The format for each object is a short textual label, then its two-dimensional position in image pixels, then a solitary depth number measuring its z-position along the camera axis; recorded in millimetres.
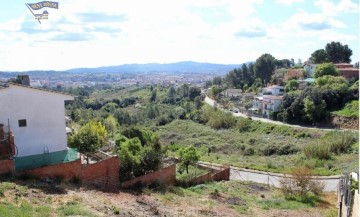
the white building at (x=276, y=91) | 74725
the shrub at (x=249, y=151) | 49344
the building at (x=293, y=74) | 83650
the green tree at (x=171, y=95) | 109194
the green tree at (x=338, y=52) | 86688
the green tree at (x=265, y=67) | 96688
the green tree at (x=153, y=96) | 118650
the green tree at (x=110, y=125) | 56728
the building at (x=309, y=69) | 83262
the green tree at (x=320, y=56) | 88375
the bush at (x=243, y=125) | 64700
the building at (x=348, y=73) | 70825
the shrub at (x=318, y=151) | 38500
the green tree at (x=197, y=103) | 86238
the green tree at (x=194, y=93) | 102312
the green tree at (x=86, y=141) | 22641
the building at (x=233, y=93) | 89400
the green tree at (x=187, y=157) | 27703
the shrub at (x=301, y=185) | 23469
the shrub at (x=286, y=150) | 47031
